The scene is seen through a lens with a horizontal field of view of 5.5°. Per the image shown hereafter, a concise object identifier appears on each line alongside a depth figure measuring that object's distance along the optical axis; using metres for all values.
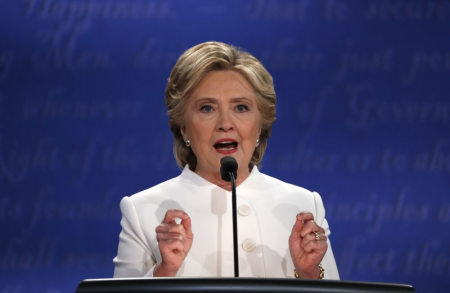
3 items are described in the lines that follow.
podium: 7.02
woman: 7.54
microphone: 7.40
